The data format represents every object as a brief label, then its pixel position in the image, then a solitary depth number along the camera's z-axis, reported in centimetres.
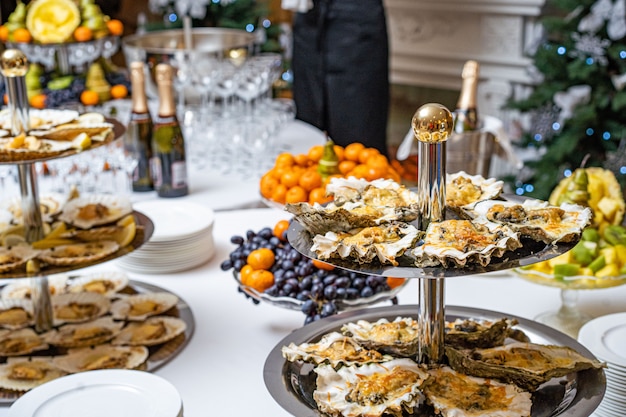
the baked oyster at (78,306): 162
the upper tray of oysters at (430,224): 96
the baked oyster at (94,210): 158
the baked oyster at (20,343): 149
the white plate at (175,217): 184
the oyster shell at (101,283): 174
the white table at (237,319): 133
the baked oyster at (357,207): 106
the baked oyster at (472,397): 101
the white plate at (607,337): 128
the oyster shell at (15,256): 143
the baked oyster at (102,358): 143
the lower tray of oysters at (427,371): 102
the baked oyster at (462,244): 94
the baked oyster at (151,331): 151
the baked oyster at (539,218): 101
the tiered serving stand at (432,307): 97
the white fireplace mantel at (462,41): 435
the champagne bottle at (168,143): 232
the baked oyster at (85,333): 152
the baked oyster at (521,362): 107
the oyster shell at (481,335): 117
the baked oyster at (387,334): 113
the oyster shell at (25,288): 175
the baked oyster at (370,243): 97
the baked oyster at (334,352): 109
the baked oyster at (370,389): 101
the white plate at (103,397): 111
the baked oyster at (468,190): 114
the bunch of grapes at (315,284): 146
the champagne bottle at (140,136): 237
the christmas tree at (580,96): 343
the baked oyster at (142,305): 162
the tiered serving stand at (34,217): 142
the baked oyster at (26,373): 137
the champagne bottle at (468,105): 241
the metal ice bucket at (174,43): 267
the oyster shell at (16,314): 161
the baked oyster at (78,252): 144
